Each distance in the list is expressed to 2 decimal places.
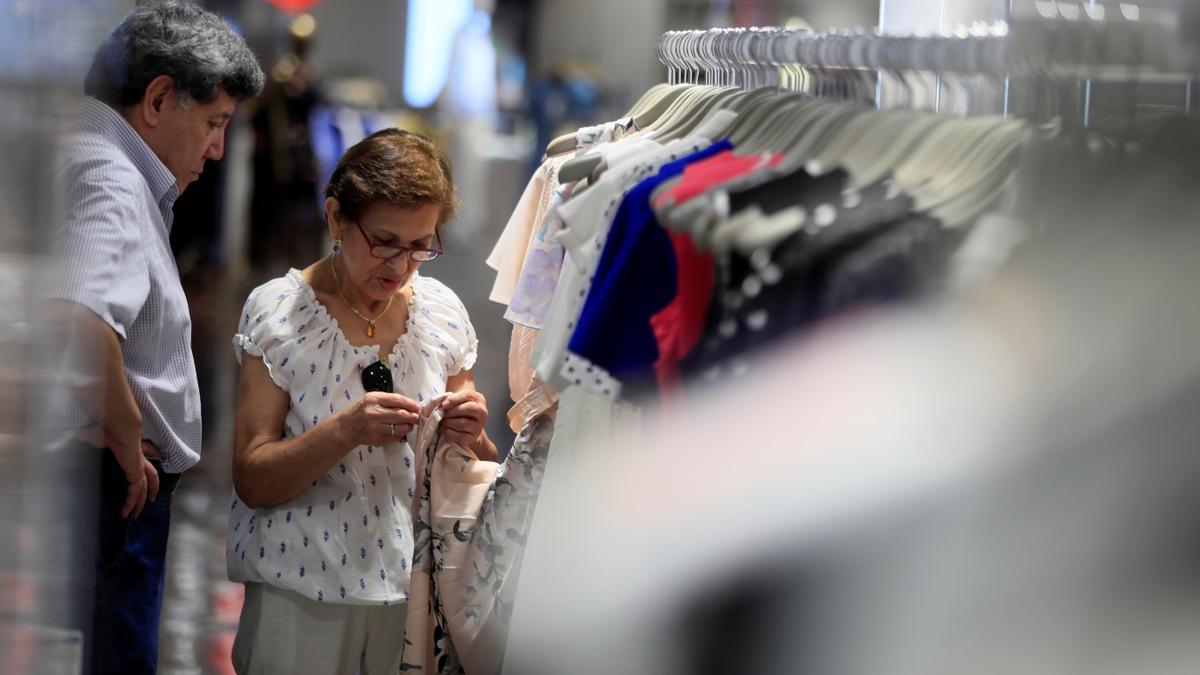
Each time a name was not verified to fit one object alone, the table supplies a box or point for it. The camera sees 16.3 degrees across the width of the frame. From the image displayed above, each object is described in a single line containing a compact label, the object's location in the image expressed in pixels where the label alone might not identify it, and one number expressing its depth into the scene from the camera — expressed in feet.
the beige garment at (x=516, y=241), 18.56
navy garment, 16.34
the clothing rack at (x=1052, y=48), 15.66
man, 17.47
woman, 18.06
